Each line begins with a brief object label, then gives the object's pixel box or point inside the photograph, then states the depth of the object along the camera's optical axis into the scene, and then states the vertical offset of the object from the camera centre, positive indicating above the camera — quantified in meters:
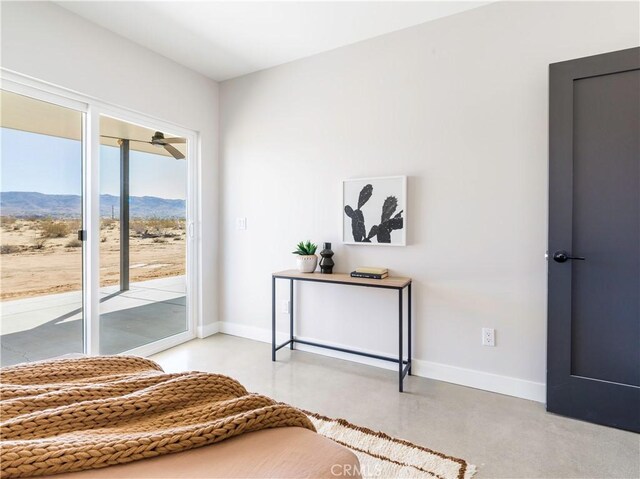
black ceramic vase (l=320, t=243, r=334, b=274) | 2.73 -0.22
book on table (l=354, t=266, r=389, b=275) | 2.47 -0.26
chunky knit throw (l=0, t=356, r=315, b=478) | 0.66 -0.43
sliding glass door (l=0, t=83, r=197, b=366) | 2.18 +0.05
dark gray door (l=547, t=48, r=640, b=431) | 1.81 -0.03
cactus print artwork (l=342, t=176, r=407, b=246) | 2.54 +0.19
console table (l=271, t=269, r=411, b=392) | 2.29 -0.41
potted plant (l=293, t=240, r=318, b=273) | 2.75 -0.19
